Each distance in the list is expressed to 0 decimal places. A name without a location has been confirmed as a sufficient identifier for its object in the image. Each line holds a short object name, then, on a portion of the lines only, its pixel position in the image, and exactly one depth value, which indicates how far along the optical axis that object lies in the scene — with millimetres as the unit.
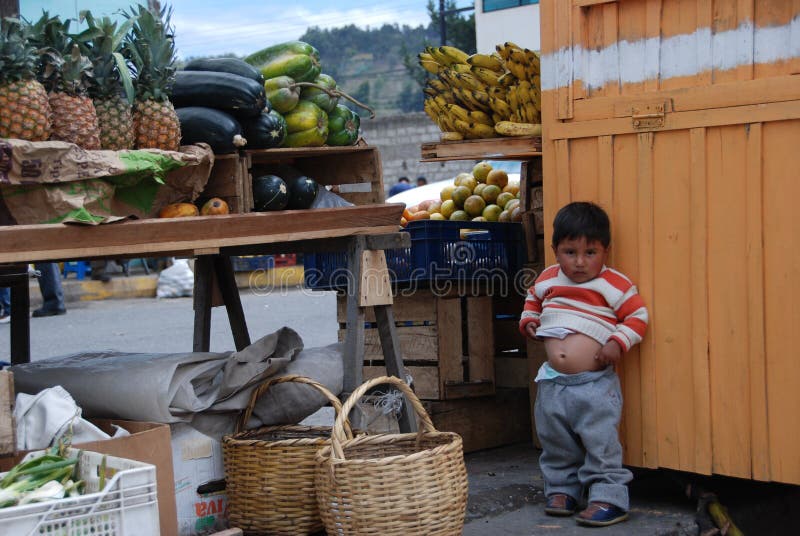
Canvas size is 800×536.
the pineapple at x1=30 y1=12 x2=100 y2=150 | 3357
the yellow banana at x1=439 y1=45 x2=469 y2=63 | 5879
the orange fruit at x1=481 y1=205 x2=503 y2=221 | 5875
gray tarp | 3707
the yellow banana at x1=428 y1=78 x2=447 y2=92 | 5680
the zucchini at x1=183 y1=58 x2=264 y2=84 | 4039
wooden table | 3238
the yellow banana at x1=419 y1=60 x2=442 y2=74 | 5969
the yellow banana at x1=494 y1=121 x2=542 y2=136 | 4918
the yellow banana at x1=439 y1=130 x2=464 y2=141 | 5312
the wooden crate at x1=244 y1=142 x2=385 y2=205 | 4449
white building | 24000
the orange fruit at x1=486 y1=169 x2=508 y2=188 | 6211
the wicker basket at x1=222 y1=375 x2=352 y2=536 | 3660
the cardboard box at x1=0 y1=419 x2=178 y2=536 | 3293
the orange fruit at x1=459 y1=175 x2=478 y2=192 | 6266
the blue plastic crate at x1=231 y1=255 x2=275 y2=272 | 18016
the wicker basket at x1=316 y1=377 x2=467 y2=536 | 3314
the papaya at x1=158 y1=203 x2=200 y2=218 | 3664
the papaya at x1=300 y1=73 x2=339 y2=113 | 4492
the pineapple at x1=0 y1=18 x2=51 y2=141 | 3180
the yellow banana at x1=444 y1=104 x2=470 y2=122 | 5328
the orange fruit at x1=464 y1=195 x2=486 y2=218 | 6031
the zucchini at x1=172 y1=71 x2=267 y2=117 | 3910
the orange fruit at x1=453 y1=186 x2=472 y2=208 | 6184
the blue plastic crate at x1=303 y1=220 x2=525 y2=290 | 5048
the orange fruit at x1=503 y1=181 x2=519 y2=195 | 6090
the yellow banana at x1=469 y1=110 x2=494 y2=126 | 5312
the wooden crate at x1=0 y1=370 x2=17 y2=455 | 3137
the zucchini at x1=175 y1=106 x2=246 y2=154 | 3846
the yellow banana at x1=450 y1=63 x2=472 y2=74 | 5662
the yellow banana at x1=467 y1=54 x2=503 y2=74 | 5555
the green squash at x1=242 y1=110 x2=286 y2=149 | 4008
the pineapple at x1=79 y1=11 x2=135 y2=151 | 3527
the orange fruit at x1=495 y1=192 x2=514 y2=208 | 5934
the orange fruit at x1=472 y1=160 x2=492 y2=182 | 6305
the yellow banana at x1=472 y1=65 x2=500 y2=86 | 5446
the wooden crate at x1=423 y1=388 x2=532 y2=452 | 5145
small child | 4043
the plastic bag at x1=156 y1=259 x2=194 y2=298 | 16656
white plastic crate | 2625
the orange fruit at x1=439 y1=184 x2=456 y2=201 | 6330
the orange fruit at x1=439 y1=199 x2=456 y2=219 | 6176
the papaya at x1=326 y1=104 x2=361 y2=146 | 4500
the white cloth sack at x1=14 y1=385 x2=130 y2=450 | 3266
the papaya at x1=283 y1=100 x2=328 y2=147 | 4305
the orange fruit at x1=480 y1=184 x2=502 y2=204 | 6078
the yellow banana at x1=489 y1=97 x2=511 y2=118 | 5234
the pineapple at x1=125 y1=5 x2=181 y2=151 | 3637
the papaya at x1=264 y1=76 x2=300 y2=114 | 4320
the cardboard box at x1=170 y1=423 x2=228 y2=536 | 3777
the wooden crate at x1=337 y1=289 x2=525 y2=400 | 5102
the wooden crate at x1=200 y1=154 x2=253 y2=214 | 3906
